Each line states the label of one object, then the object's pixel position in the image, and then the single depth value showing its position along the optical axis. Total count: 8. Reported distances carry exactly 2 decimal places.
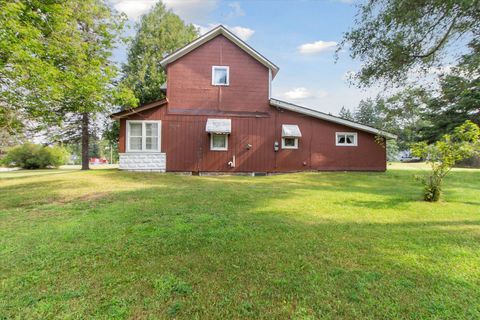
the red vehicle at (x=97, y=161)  52.58
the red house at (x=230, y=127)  13.17
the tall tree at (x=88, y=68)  9.48
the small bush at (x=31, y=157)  25.27
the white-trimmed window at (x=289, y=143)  14.00
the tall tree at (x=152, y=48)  22.81
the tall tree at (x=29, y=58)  6.72
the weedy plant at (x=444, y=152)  5.91
